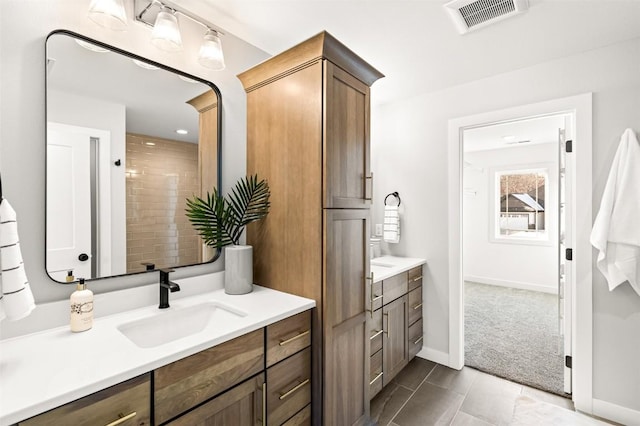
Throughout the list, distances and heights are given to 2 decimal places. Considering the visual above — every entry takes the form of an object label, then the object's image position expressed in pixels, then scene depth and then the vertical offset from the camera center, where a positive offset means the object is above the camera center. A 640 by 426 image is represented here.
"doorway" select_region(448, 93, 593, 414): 2.07 -0.24
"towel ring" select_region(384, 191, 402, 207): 3.02 +0.16
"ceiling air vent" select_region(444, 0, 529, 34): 1.62 +1.12
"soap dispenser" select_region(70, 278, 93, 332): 1.16 -0.37
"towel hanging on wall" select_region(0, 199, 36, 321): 0.92 -0.19
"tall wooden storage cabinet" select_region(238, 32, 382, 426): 1.51 +0.08
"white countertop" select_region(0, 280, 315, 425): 0.77 -0.46
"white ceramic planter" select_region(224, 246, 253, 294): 1.64 -0.31
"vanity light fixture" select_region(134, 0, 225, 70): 1.46 +0.92
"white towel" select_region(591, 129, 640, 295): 1.87 -0.06
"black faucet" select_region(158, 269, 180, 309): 1.43 -0.36
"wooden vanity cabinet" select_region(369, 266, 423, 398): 2.14 -0.91
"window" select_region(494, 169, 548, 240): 5.29 +0.13
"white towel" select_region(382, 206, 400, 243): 2.95 -0.13
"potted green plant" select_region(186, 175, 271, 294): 1.61 -0.05
